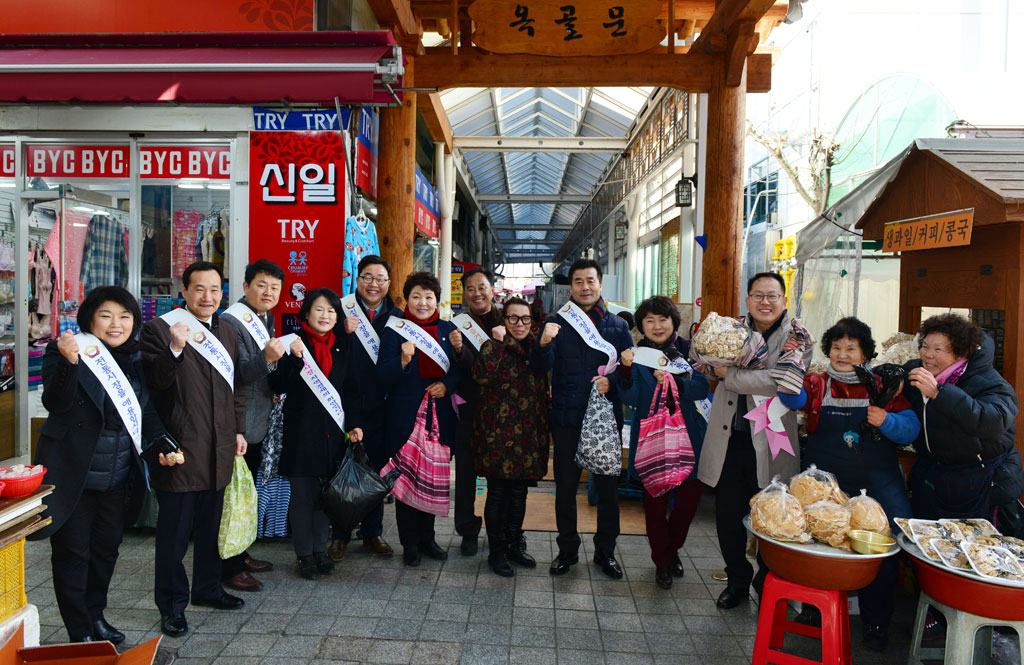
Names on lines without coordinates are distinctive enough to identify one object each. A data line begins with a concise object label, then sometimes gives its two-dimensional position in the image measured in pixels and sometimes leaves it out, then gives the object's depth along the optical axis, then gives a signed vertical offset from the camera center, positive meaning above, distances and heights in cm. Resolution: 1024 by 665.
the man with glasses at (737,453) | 382 -84
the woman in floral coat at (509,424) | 414 -74
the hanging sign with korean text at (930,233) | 379 +54
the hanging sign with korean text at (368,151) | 598 +151
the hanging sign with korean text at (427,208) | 874 +155
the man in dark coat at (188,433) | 327 -69
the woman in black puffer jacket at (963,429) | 307 -55
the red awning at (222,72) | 428 +158
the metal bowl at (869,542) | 279 -100
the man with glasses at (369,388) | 430 -54
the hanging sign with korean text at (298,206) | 565 +89
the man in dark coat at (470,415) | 440 -73
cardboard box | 229 -126
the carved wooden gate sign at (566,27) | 549 +245
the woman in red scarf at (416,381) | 432 -49
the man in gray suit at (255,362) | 371 -33
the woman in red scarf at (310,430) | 400 -77
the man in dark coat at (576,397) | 416 -56
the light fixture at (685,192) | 862 +162
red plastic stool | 287 -140
